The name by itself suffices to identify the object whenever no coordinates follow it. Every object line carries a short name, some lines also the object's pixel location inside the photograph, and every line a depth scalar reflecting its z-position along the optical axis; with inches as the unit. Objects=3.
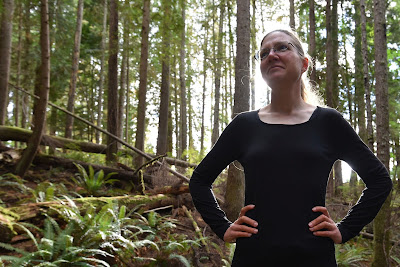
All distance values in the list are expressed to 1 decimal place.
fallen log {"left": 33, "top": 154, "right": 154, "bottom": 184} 351.8
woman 67.2
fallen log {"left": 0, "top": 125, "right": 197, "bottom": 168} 378.6
